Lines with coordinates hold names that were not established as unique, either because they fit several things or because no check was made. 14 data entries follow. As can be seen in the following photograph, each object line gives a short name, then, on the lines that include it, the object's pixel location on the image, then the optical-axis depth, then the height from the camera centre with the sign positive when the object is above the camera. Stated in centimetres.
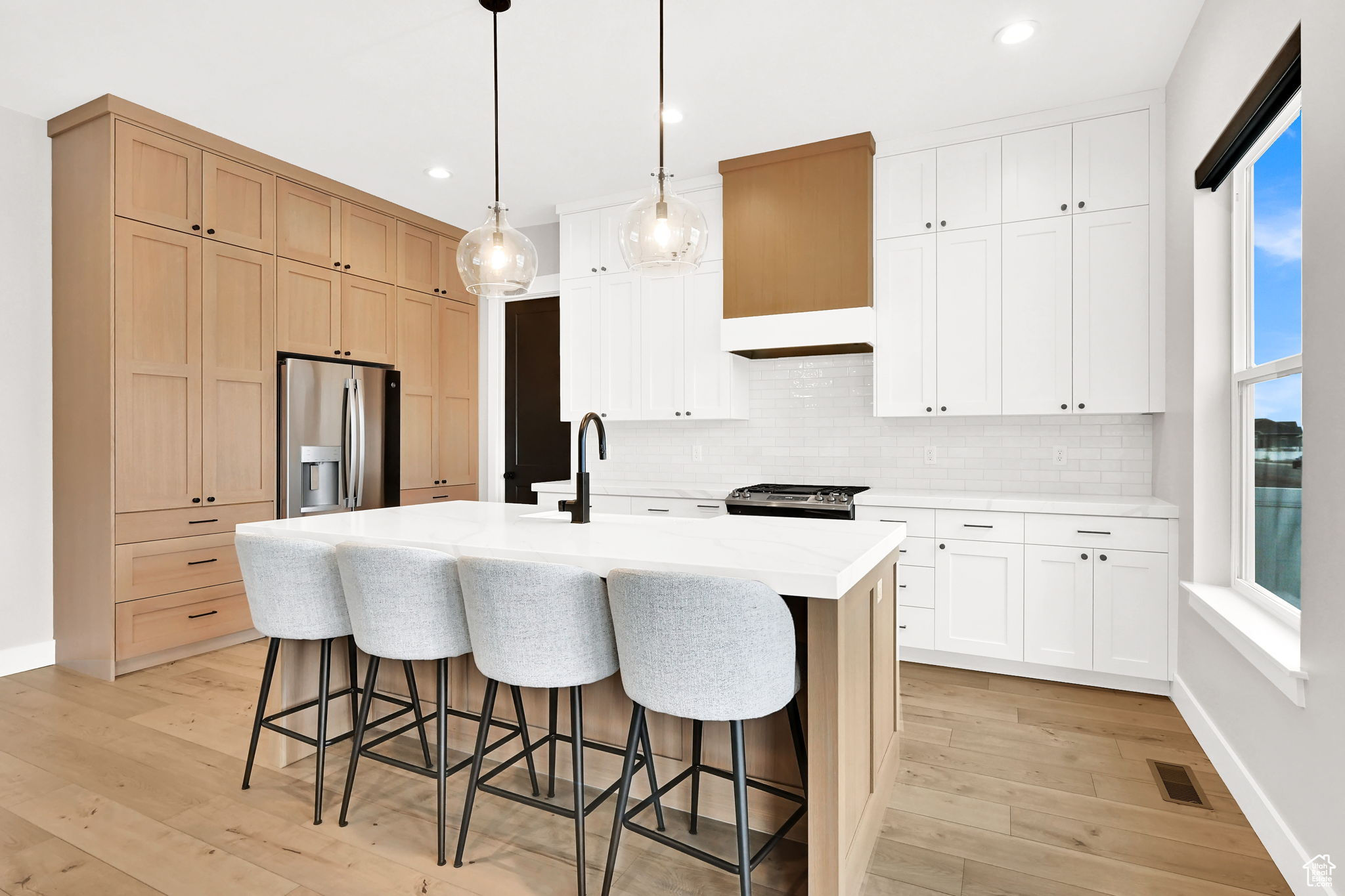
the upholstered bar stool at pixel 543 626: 178 -46
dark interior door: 536 +32
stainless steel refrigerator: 419 +4
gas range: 364 -30
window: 219 +24
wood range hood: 383 +106
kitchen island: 167 -46
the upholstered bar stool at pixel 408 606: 200 -46
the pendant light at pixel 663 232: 238 +70
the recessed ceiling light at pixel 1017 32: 282 +162
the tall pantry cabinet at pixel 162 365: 348 +41
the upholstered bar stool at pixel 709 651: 156 -46
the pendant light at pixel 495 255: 265 +69
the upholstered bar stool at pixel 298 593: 222 -46
